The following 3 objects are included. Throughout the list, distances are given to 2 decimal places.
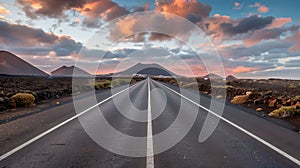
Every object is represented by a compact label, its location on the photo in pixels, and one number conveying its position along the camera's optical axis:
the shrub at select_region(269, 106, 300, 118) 11.95
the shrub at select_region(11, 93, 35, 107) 15.66
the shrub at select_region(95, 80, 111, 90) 36.14
